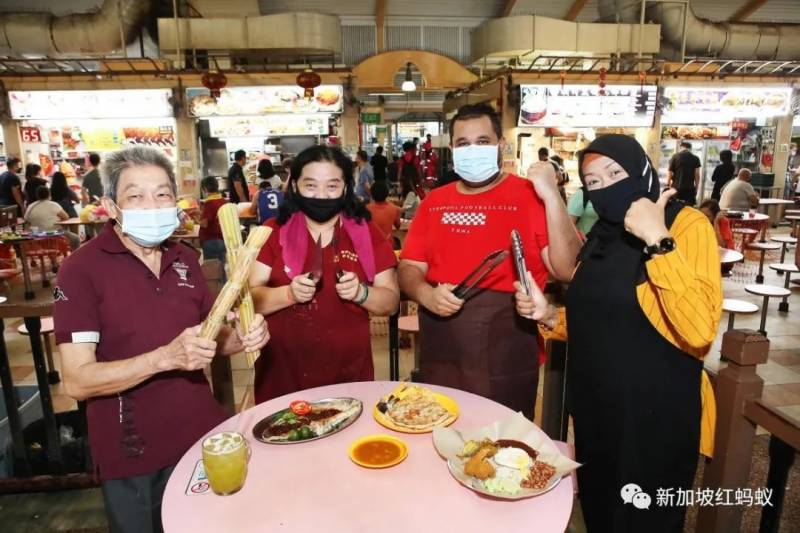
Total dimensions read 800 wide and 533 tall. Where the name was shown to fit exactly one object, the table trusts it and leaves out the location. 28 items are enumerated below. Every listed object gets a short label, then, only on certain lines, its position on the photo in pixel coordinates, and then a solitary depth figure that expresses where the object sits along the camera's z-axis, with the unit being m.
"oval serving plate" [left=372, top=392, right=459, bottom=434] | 1.62
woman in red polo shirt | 2.09
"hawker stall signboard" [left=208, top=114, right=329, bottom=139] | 9.95
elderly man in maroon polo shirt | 1.52
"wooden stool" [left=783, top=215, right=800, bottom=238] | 8.07
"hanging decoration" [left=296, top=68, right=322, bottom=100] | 7.96
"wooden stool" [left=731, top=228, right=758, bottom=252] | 7.49
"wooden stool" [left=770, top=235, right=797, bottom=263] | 7.44
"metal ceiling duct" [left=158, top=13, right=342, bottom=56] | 9.14
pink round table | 1.25
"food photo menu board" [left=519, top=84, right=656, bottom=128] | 9.63
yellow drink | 1.31
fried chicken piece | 1.36
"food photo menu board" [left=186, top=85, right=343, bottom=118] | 9.25
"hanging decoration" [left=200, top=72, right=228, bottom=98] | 7.70
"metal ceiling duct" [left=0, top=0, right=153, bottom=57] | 9.04
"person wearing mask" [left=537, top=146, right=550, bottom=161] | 8.46
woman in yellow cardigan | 1.48
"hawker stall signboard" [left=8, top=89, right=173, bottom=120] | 9.14
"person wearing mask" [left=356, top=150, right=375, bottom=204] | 9.40
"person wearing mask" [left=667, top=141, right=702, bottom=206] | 7.79
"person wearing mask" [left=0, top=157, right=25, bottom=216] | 9.06
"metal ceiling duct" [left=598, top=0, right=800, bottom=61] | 10.25
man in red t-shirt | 2.09
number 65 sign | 9.55
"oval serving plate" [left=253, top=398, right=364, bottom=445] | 1.62
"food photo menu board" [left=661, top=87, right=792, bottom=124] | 10.37
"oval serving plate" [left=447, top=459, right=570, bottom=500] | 1.31
